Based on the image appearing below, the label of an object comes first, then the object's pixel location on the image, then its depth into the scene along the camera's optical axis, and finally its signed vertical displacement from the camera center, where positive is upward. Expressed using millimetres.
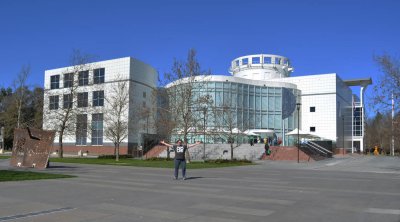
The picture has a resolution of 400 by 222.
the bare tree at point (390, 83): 26828 +3445
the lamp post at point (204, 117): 36969 +1501
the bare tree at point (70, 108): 47250 +3021
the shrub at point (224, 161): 35634 -2415
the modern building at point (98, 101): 48406 +4225
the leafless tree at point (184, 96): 36188 +3402
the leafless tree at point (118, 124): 43844 +1022
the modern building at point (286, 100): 65062 +5993
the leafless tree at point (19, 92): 52250 +6110
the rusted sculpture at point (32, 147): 24750 -961
